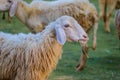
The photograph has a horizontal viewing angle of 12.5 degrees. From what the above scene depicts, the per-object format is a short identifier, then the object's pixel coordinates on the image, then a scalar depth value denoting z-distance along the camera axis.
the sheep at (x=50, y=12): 11.43
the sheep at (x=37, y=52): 7.83
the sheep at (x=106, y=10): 17.39
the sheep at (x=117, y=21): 12.58
